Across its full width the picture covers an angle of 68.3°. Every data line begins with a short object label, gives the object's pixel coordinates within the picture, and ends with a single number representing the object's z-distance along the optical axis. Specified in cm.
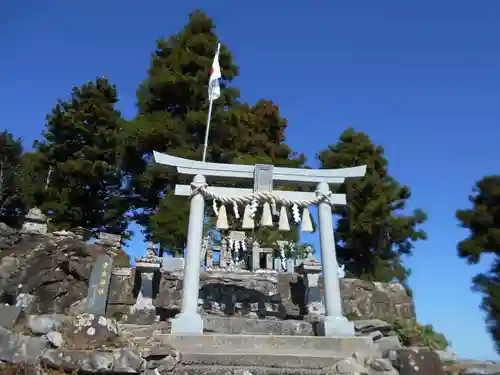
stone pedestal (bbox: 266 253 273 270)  1425
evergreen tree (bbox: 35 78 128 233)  1723
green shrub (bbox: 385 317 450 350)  812
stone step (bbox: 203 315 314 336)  883
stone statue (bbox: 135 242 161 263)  1072
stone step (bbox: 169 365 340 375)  549
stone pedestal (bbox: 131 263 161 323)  1036
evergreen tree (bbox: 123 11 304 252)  1833
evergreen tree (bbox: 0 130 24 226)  1692
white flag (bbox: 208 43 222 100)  1569
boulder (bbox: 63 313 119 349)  563
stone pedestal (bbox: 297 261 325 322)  1124
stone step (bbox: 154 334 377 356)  670
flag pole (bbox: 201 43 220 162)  1537
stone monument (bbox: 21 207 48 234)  1317
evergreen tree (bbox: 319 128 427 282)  1892
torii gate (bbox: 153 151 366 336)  773
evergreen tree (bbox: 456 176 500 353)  1784
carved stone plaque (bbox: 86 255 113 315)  960
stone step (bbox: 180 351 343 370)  586
